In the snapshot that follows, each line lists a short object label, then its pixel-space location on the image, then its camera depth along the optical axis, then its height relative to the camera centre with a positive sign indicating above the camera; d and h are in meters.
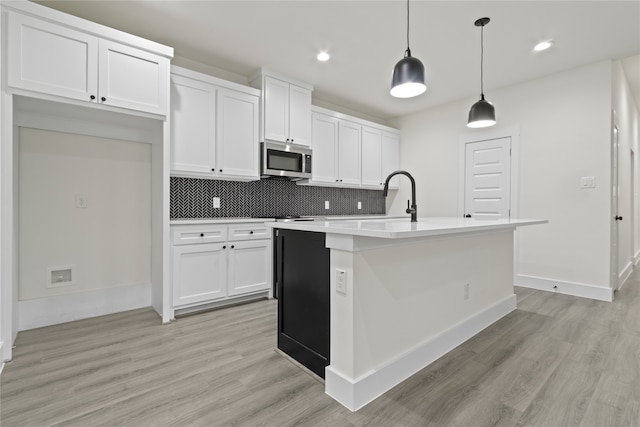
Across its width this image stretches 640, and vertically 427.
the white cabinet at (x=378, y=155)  5.12 +1.00
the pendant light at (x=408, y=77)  2.05 +0.91
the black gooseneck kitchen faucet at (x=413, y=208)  2.21 +0.04
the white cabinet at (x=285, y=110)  3.71 +1.30
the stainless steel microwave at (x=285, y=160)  3.70 +0.67
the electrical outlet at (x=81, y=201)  2.88 +0.11
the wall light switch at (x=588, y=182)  3.60 +0.38
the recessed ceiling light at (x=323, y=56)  3.38 +1.75
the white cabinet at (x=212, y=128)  3.09 +0.92
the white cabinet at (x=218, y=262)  2.93 -0.51
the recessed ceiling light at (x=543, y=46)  3.14 +1.74
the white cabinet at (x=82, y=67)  2.16 +1.13
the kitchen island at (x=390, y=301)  1.62 -0.54
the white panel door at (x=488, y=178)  4.33 +0.52
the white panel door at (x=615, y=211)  3.55 +0.04
